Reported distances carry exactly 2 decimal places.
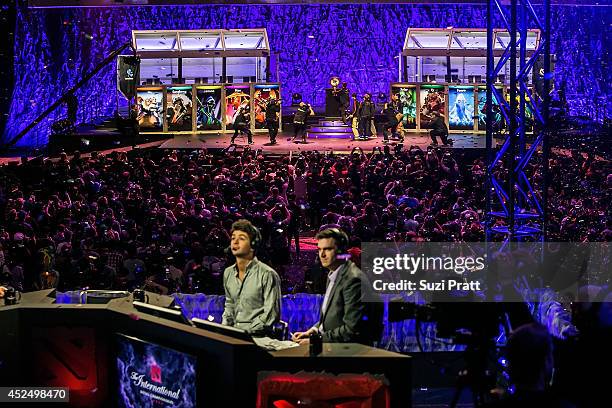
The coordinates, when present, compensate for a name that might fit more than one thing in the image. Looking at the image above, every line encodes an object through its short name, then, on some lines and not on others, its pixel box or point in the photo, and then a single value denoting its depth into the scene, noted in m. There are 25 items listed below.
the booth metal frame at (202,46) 27.25
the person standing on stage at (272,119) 23.03
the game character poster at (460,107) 25.67
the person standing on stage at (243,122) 23.45
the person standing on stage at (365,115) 23.88
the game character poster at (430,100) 25.56
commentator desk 6.05
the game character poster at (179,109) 25.27
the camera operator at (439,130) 22.45
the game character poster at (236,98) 25.34
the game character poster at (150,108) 25.22
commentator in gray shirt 6.64
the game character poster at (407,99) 25.56
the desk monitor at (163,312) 6.07
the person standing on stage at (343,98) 25.66
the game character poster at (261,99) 25.20
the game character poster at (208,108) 25.34
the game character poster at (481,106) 25.23
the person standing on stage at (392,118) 24.17
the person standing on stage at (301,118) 23.48
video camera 7.70
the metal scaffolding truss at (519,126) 9.65
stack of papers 5.81
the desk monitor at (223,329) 5.66
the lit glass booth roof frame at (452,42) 27.20
